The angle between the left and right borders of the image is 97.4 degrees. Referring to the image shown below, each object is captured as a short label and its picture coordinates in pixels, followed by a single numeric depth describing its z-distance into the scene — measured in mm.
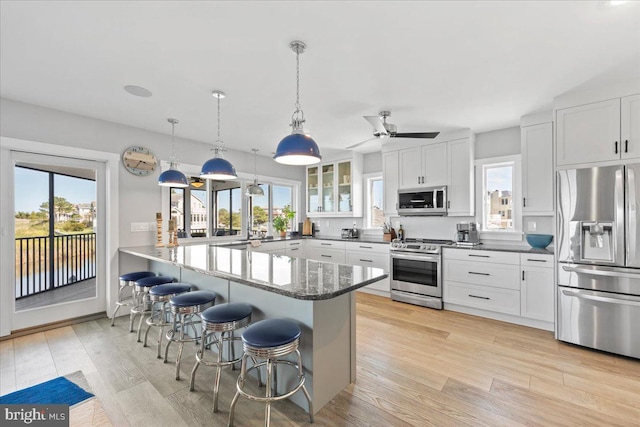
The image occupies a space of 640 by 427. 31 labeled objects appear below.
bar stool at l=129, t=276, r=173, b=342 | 3051
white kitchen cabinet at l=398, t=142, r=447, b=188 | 4371
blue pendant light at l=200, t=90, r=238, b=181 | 2906
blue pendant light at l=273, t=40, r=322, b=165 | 1940
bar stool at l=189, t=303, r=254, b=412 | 1953
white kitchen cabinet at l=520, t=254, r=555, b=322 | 3211
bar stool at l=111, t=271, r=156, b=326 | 3273
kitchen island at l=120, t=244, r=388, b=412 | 1729
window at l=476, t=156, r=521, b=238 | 4020
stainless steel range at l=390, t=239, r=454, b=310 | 4016
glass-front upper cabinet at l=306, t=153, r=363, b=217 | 5488
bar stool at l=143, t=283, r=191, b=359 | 2699
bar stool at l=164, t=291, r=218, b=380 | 2338
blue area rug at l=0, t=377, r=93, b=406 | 1997
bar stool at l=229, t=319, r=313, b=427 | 1619
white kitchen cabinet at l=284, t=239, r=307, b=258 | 5312
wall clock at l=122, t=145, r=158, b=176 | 3844
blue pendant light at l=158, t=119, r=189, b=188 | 3363
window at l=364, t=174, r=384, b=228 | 5562
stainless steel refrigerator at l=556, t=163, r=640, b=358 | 2592
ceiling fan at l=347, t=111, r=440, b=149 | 3270
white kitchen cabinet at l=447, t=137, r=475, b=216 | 4145
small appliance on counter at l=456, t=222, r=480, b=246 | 4172
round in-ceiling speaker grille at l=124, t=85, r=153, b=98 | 2781
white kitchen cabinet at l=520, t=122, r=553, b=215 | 3438
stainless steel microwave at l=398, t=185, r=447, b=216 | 4332
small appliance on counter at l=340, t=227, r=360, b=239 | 5574
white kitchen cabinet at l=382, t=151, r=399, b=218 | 4840
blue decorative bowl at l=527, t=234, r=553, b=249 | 3469
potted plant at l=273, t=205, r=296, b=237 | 5781
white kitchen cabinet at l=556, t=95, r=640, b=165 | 2676
